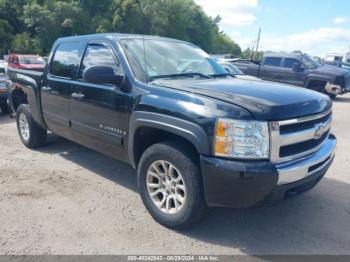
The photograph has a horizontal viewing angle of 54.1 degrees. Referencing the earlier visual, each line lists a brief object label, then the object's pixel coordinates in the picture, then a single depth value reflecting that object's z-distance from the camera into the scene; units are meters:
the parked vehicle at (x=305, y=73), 13.59
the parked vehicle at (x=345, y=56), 52.22
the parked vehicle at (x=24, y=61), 17.44
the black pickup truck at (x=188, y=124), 2.83
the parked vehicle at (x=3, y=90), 9.02
